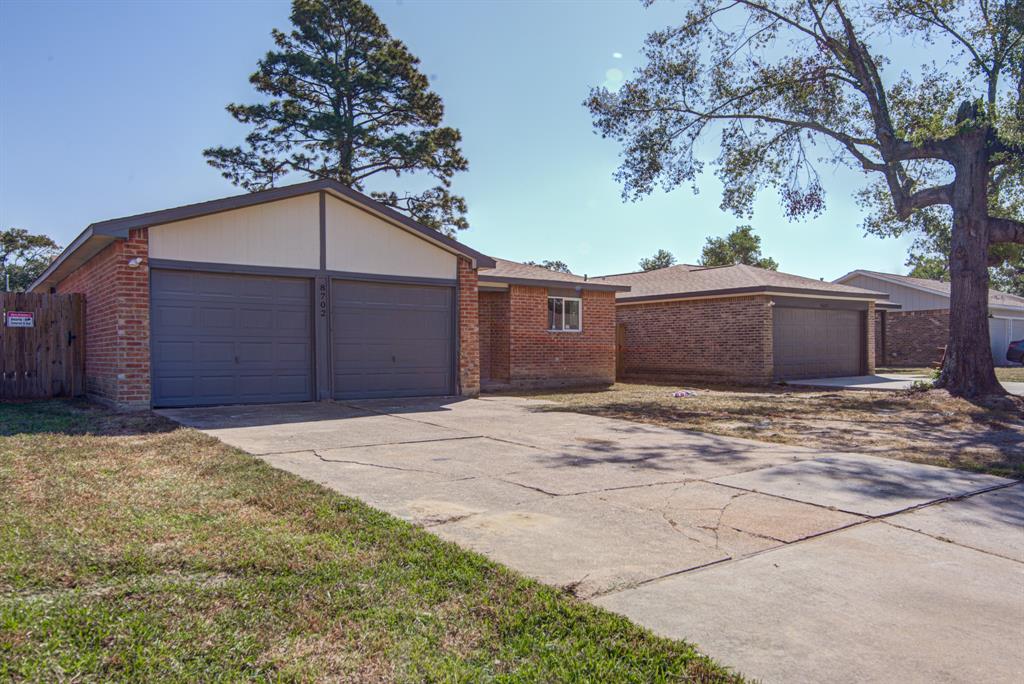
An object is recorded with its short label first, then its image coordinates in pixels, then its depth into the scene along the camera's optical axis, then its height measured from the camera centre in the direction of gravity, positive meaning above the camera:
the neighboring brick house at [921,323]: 29.52 +0.80
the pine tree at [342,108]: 27.27 +9.87
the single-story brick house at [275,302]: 10.47 +0.76
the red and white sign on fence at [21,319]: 12.14 +0.50
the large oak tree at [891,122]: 13.38 +5.10
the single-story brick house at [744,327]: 19.02 +0.47
